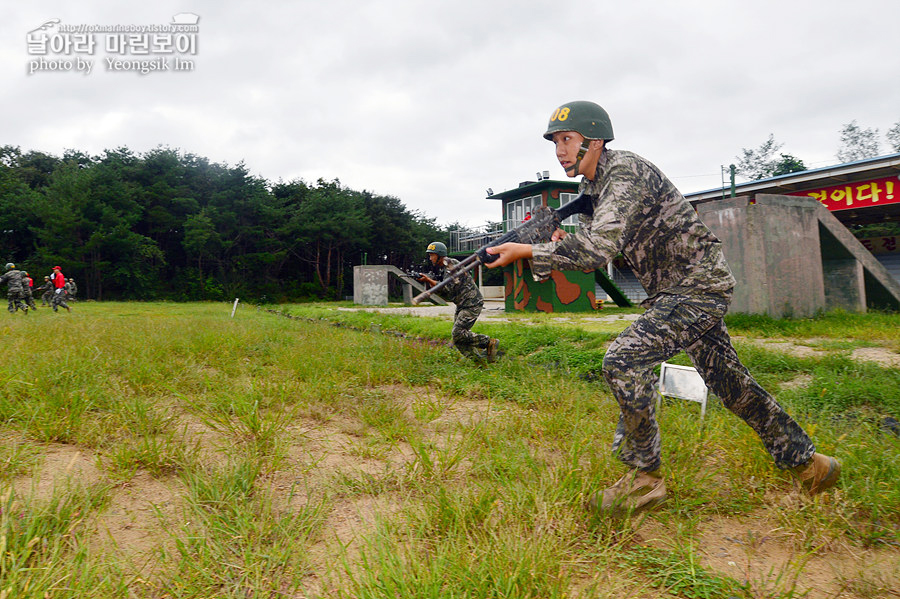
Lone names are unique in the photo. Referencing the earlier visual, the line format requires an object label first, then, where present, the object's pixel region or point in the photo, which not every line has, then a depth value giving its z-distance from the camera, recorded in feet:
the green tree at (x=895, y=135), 138.21
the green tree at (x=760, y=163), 155.74
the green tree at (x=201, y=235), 120.06
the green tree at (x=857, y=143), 143.02
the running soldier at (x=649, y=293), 7.60
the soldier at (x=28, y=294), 55.78
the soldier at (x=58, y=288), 60.90
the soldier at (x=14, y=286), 53.47
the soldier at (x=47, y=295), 70.99
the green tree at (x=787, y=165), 142.92
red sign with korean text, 54.54
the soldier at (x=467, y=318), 23.72
